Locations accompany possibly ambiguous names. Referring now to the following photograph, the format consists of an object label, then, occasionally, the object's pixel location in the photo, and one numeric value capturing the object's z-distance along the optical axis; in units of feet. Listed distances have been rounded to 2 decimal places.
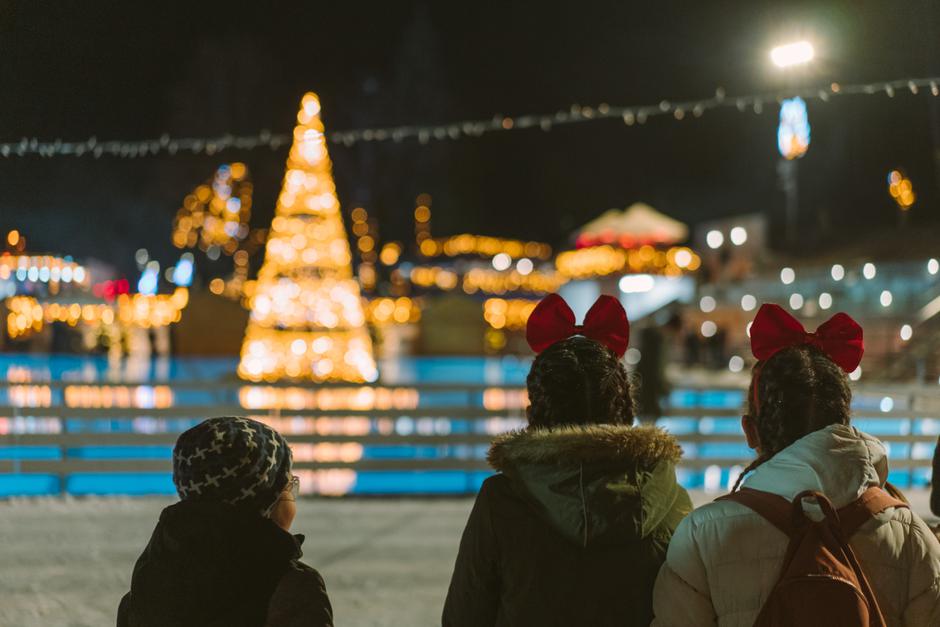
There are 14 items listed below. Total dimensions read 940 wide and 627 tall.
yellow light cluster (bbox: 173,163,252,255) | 107.55
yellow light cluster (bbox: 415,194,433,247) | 132.98
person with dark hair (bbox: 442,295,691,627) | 5.81
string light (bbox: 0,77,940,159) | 22.82
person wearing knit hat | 5.78
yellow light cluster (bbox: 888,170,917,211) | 81.66
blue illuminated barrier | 25.46
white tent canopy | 124.45
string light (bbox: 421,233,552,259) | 151.53
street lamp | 28.94
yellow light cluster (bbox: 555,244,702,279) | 120.26
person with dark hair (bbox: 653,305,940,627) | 5.64
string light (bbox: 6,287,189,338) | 107.76
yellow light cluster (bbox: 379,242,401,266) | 132.57
